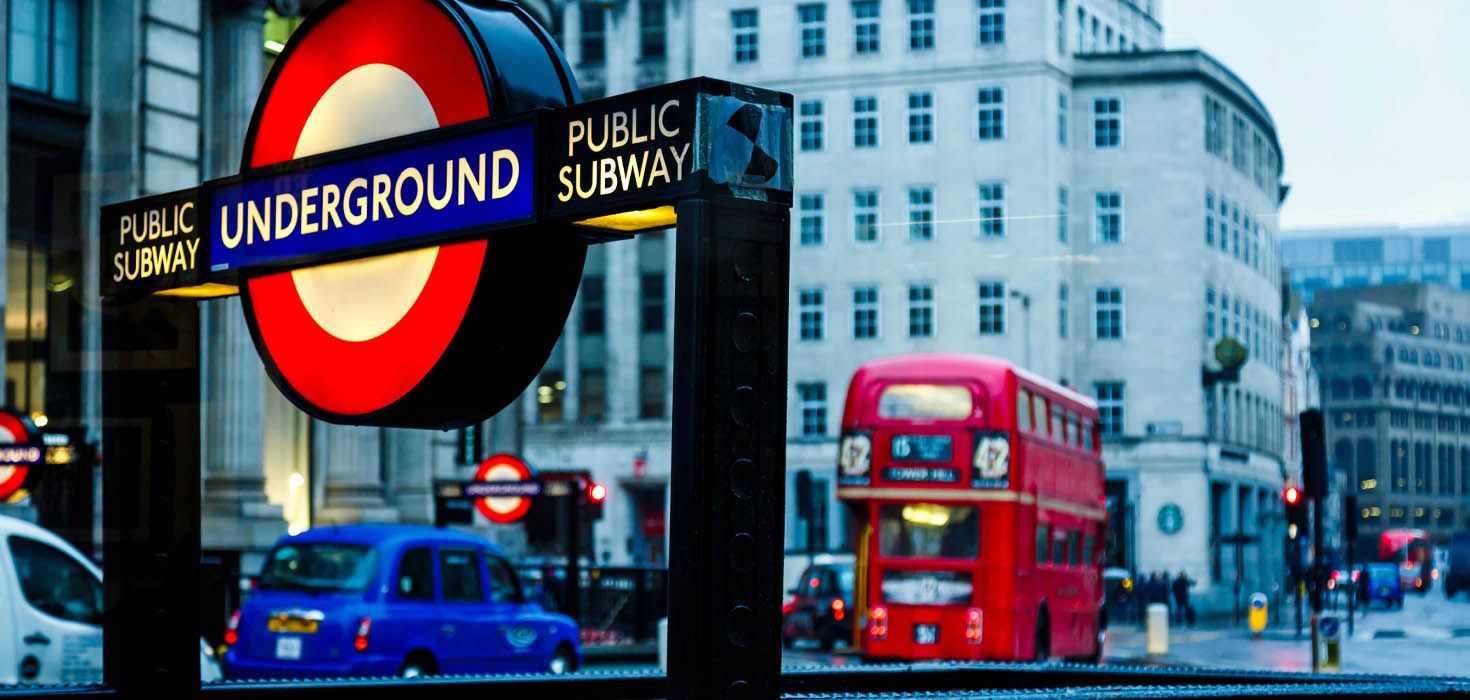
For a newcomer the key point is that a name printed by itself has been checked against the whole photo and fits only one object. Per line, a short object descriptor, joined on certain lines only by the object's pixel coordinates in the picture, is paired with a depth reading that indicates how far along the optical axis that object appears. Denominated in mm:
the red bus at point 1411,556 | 68500
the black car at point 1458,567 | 77500
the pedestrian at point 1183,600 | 51356
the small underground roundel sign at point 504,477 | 25812
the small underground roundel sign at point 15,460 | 17703
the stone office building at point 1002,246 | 35844
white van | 11156
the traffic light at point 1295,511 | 28766
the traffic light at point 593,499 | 26931
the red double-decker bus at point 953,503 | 25031
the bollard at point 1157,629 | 35938
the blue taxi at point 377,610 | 15961
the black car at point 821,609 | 35406
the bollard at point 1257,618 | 42094
